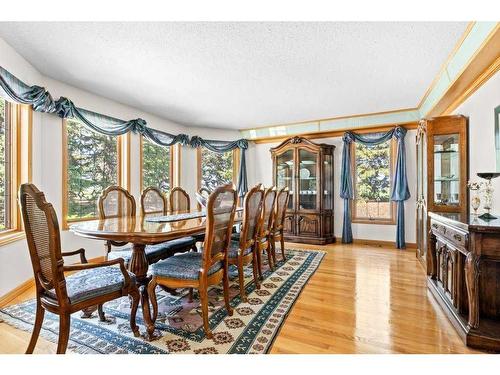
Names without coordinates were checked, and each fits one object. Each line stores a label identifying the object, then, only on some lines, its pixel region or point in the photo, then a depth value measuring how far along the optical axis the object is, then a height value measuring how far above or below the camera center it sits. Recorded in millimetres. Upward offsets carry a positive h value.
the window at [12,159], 2635 +312
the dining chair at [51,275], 1403 -474
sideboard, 1719 -667
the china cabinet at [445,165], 2861 +261
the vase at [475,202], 2123 -117
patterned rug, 1703 -1007
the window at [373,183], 4820 +95
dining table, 1788 -300
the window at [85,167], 3455 +309
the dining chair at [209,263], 1822 -553
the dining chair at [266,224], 2920 -422
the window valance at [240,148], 5676 +860
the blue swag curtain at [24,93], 2320 +939
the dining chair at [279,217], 3477 -400
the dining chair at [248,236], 2418 -459
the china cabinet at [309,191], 4941 -49
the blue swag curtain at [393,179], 4504 +169
